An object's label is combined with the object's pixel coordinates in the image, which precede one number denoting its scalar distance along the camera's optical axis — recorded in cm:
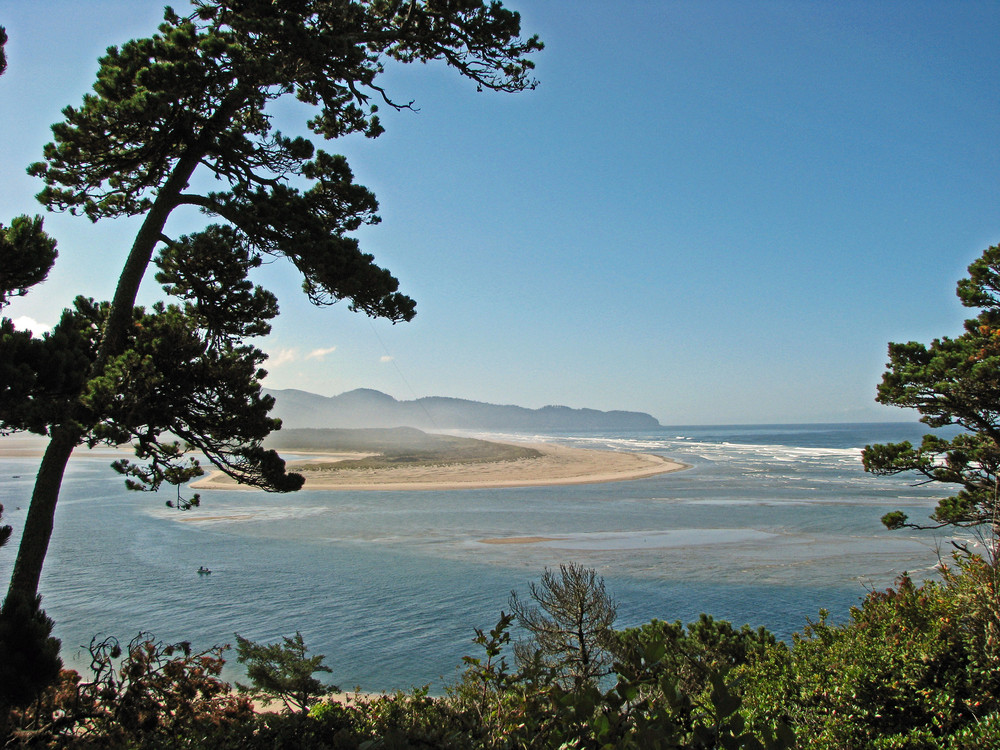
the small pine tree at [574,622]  789
